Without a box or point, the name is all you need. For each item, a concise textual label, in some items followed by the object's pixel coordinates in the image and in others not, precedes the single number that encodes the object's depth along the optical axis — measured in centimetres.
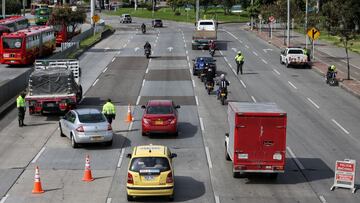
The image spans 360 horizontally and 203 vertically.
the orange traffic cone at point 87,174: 2202
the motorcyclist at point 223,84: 3719
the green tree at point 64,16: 7444
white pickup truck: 5506
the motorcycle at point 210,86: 4106
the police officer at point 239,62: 4950
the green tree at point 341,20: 4981
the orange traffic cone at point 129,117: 3303
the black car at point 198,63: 4753
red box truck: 2164
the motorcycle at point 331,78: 4614
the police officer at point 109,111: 3022
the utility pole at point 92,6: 9119
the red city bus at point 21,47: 5391
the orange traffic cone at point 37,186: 2058
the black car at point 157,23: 10829
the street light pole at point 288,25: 6932
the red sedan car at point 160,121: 2848
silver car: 2656
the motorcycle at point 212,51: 6190
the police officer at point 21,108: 3117
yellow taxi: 1930
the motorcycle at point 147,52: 6026
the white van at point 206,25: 7225
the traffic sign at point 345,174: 2120
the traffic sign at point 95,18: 7805
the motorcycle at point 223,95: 3734
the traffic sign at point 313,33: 5756
